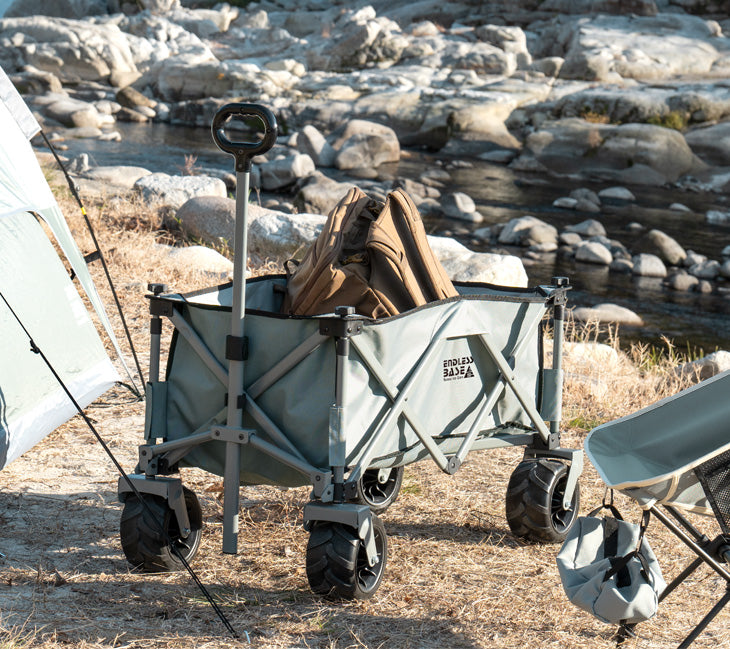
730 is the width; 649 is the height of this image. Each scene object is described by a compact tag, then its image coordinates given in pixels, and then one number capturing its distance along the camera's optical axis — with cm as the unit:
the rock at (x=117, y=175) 1352
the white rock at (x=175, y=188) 1119
